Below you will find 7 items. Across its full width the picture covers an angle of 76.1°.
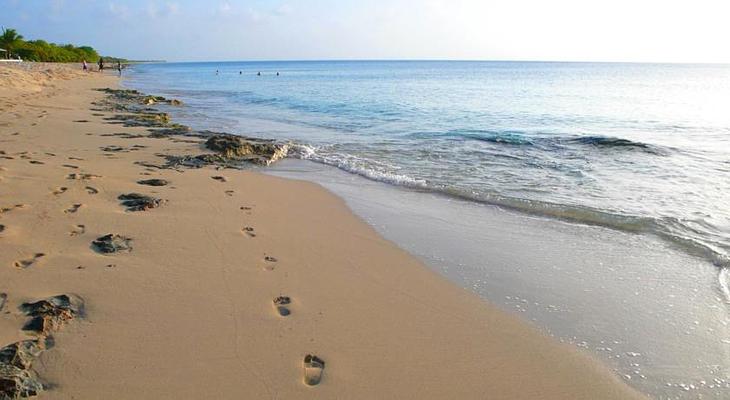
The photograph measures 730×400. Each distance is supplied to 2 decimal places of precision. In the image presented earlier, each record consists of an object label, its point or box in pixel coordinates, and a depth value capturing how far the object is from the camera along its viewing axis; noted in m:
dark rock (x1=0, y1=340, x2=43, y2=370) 2.67
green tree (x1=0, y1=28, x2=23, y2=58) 53.06
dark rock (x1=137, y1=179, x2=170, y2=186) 6.79
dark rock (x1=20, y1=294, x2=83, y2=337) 3.06
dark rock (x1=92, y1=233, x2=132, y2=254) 4.34
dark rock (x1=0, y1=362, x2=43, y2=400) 2.43
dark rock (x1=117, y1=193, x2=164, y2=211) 5.59
